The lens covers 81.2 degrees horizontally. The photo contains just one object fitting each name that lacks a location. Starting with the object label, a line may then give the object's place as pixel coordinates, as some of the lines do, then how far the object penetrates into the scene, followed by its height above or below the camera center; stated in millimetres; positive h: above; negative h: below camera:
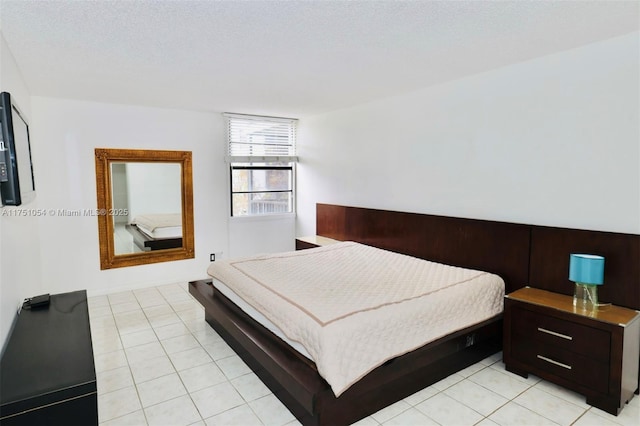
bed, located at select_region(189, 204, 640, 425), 2252 -1023
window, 5742 +442
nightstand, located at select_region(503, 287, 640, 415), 2357 -1060
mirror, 4766 -201
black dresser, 1510 -828
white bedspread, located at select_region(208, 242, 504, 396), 2197 -787
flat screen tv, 1978 +197
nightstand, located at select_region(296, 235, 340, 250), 5188 -726
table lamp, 2492 -589
